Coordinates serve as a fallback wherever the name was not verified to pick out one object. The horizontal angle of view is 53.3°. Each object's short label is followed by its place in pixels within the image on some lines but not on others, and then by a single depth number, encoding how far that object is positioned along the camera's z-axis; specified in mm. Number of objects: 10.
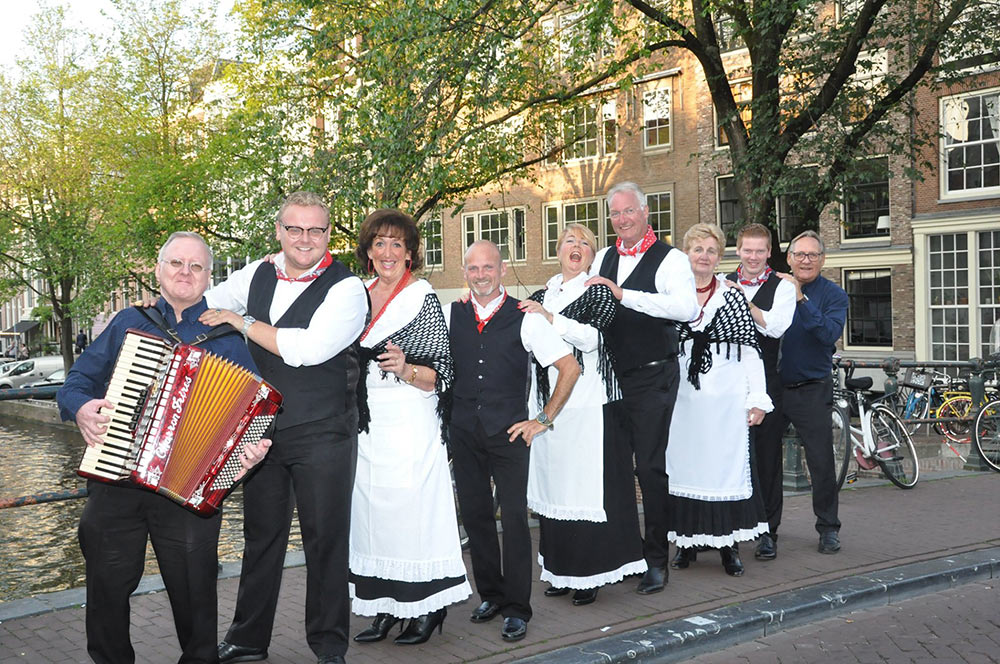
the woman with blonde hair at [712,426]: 6246
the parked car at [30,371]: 35625
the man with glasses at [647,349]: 5684
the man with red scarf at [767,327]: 6598
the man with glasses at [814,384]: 6895
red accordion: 3525
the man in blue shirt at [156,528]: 3938
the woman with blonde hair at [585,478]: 5426
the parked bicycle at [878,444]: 9562
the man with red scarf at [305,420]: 4281
